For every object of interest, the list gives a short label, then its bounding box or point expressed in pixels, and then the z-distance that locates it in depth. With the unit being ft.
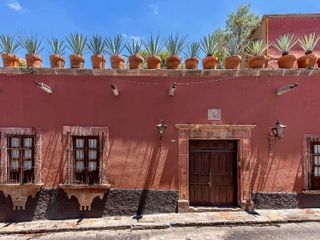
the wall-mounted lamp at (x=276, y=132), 19.39
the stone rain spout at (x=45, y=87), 18.63
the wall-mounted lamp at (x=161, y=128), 19.50
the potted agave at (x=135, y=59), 20.29
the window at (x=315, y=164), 20.05
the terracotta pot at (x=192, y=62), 20.53
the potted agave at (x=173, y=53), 20.53
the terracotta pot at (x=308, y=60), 20.45
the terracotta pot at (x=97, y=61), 20.21
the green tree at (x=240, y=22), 44.07
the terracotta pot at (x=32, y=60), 20.18
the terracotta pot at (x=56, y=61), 20.15
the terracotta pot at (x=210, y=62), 20.37
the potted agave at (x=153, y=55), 20.49
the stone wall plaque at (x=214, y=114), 20.22
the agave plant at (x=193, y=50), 20.62
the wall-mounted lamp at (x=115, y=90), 19.03
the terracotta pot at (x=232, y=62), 20.39
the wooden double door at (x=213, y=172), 20.53
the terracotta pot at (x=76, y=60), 20.05
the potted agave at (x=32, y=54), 20.21
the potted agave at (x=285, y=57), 20.55
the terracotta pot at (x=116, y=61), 20.35
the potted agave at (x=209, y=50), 20.51
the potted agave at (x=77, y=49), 20.13
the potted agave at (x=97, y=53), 20.23
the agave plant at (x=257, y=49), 20.68
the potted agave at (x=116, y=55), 20.37
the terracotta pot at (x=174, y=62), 20.51
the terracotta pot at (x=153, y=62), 20.45
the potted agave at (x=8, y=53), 20.11
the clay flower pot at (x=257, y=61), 20.37
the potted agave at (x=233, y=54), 20.45
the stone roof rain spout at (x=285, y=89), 19.08
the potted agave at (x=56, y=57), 20.16
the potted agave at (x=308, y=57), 20.47
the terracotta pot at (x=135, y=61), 20.27
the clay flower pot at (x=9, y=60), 20.08
